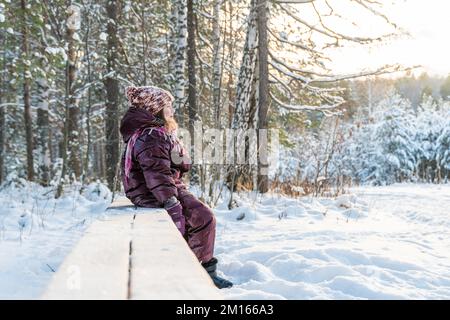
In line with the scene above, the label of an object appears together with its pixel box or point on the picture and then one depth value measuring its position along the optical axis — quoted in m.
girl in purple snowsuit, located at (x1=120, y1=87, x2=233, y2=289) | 3.26
